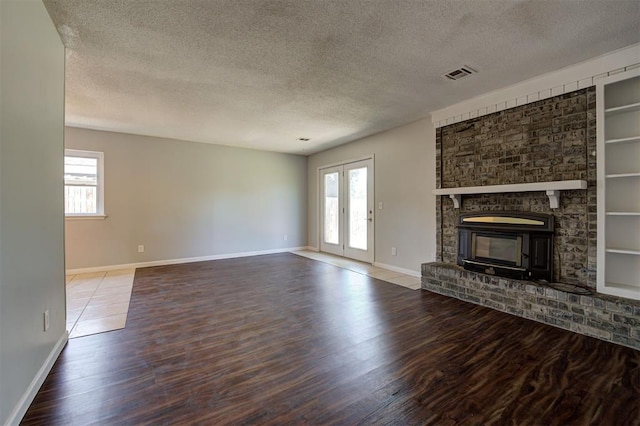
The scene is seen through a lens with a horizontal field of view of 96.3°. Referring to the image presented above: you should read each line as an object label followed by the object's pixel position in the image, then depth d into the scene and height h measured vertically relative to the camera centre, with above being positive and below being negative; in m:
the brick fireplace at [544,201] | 2.56 +0.10
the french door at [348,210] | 5.58 +0.01
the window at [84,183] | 4.84 +0.49
